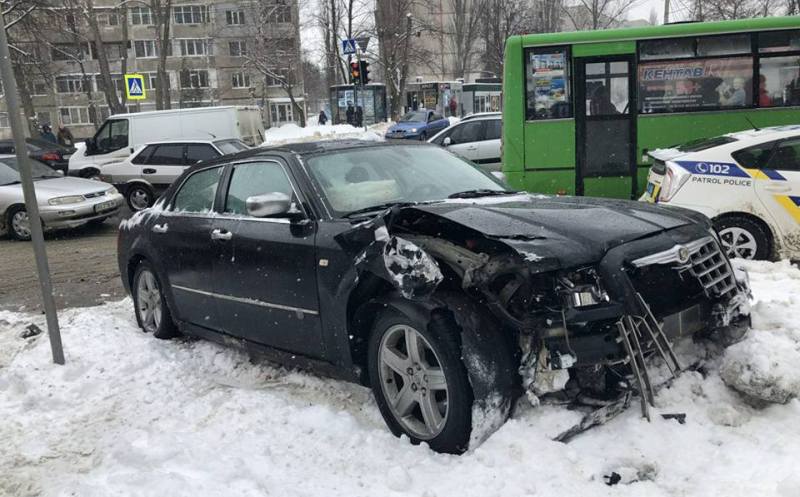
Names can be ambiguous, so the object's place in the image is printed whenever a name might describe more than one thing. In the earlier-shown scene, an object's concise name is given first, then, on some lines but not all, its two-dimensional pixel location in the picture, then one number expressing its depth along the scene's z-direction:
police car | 7.27
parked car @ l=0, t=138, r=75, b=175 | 21.86
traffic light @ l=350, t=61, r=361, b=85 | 23.70
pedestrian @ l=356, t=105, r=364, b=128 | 39.38
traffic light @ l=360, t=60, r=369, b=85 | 23.77
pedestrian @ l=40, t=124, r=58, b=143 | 32.39
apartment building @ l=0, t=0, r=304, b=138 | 65.12
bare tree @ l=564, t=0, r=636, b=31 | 43.03
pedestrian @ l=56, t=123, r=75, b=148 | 29.27
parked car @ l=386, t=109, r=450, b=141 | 29.76
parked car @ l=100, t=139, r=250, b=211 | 15.37
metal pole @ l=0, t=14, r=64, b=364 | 5.05
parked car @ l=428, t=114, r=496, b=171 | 18.14
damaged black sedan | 3.26
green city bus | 10.40
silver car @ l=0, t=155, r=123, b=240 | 12.13
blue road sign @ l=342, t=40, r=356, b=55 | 23.14
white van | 17.50
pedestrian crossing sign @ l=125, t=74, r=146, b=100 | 20.48
